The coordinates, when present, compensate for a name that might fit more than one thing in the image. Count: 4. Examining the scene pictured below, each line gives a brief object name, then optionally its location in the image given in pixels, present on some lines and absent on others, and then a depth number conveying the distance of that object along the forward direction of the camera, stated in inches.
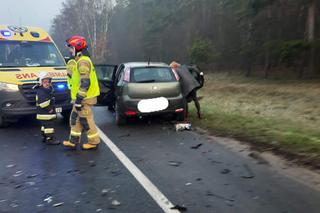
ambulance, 394.0
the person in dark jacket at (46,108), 342.0
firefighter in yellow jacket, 307.1
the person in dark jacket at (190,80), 431.2
